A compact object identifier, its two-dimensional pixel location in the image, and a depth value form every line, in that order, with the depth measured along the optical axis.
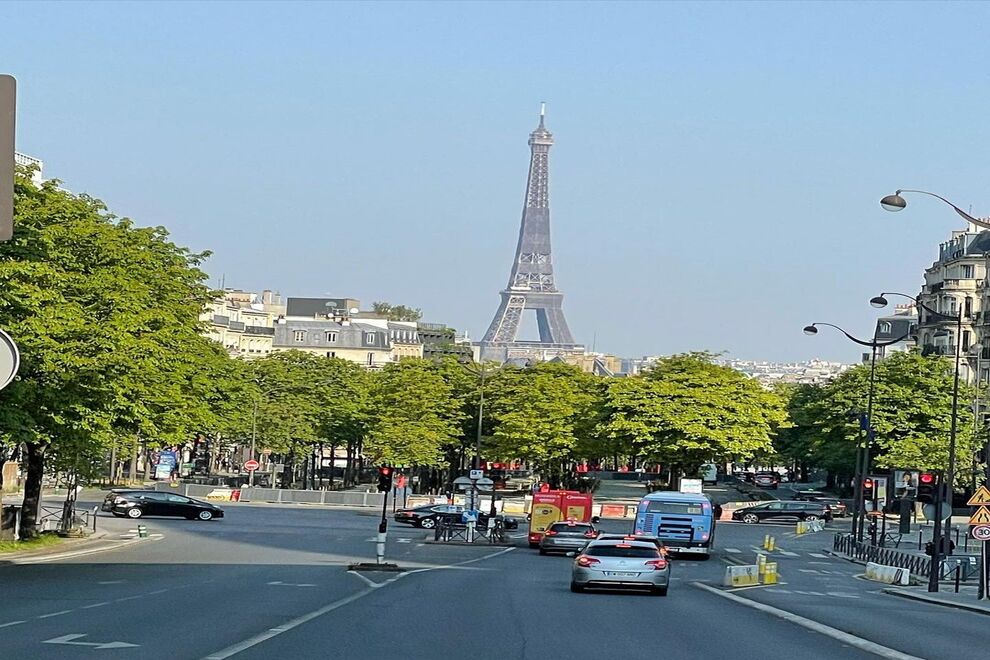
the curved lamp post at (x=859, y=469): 70.81
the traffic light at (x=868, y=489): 76.29
